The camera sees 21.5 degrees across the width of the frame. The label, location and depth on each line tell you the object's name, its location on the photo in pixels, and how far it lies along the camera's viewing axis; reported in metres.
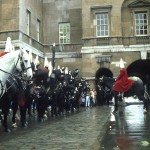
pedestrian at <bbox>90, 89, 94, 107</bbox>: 32.71
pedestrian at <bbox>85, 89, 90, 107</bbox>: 32.31
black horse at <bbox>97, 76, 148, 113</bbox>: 17.98
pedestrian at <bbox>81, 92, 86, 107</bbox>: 31.25
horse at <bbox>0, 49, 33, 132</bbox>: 10.26
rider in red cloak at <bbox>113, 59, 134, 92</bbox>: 17.58
